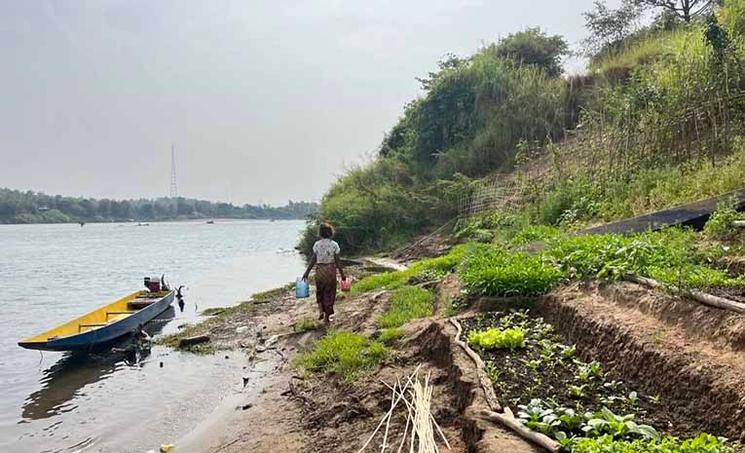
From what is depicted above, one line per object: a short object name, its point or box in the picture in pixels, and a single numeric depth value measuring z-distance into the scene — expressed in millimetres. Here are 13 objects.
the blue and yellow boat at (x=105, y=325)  11371
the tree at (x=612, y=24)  28094
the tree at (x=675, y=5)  25550
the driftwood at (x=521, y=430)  3613
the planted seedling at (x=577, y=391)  4473
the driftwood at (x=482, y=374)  4520
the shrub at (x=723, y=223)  7367
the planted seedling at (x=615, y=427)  3564
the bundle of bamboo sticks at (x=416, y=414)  4214
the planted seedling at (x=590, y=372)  4836
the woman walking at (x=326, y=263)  10672
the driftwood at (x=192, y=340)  12453
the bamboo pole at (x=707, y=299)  4430
